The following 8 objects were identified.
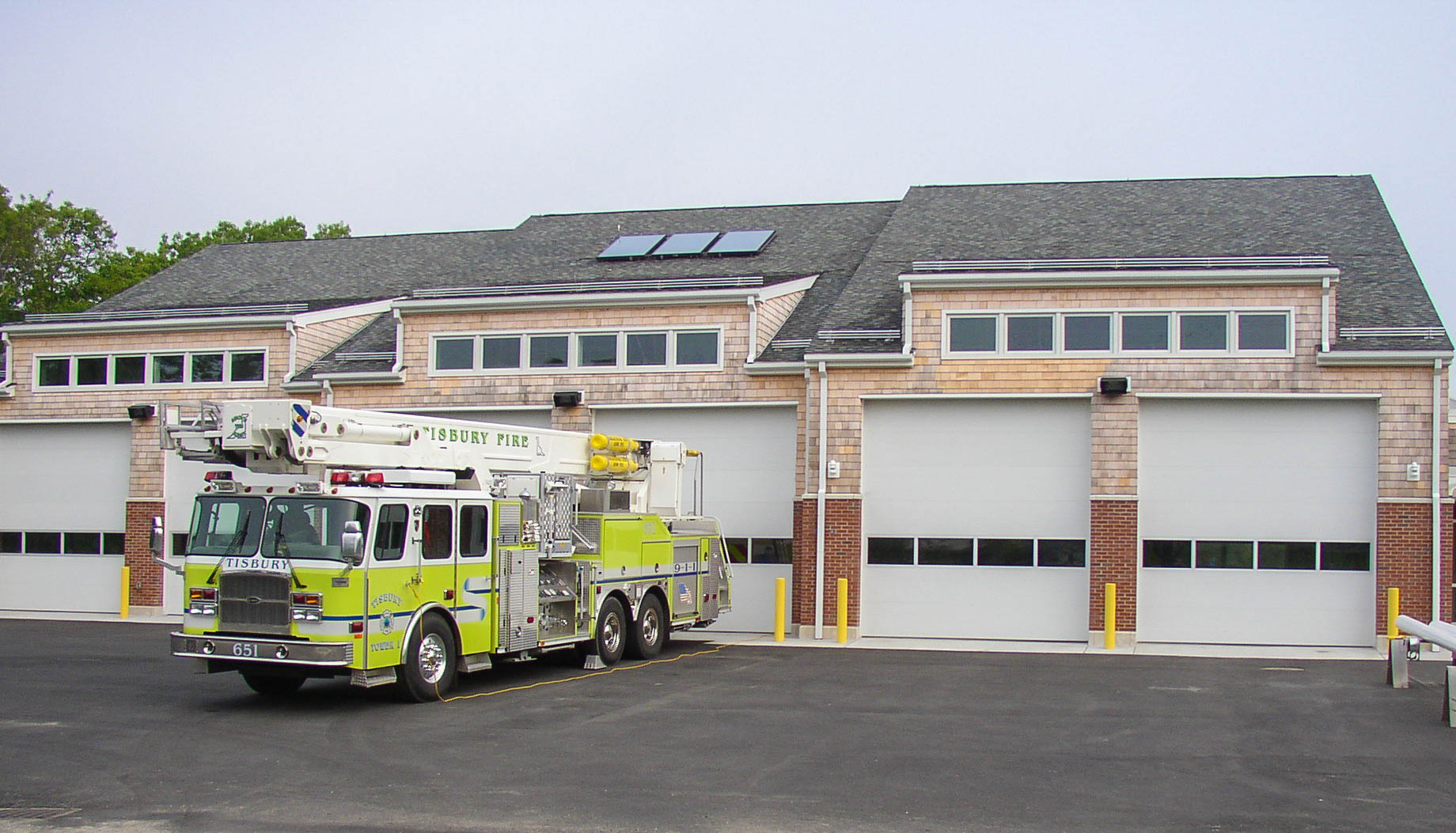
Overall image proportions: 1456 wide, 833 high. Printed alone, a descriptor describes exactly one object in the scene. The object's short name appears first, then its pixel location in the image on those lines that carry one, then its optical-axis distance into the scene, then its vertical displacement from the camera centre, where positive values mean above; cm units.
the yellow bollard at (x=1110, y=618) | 2145 -241
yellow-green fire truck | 1411 -108
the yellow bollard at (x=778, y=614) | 2247 -253
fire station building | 2173 +110
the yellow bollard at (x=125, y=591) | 2700 -279
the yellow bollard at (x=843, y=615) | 2234 -252
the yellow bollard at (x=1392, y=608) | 2102 -213
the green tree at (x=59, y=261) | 4644 +665
